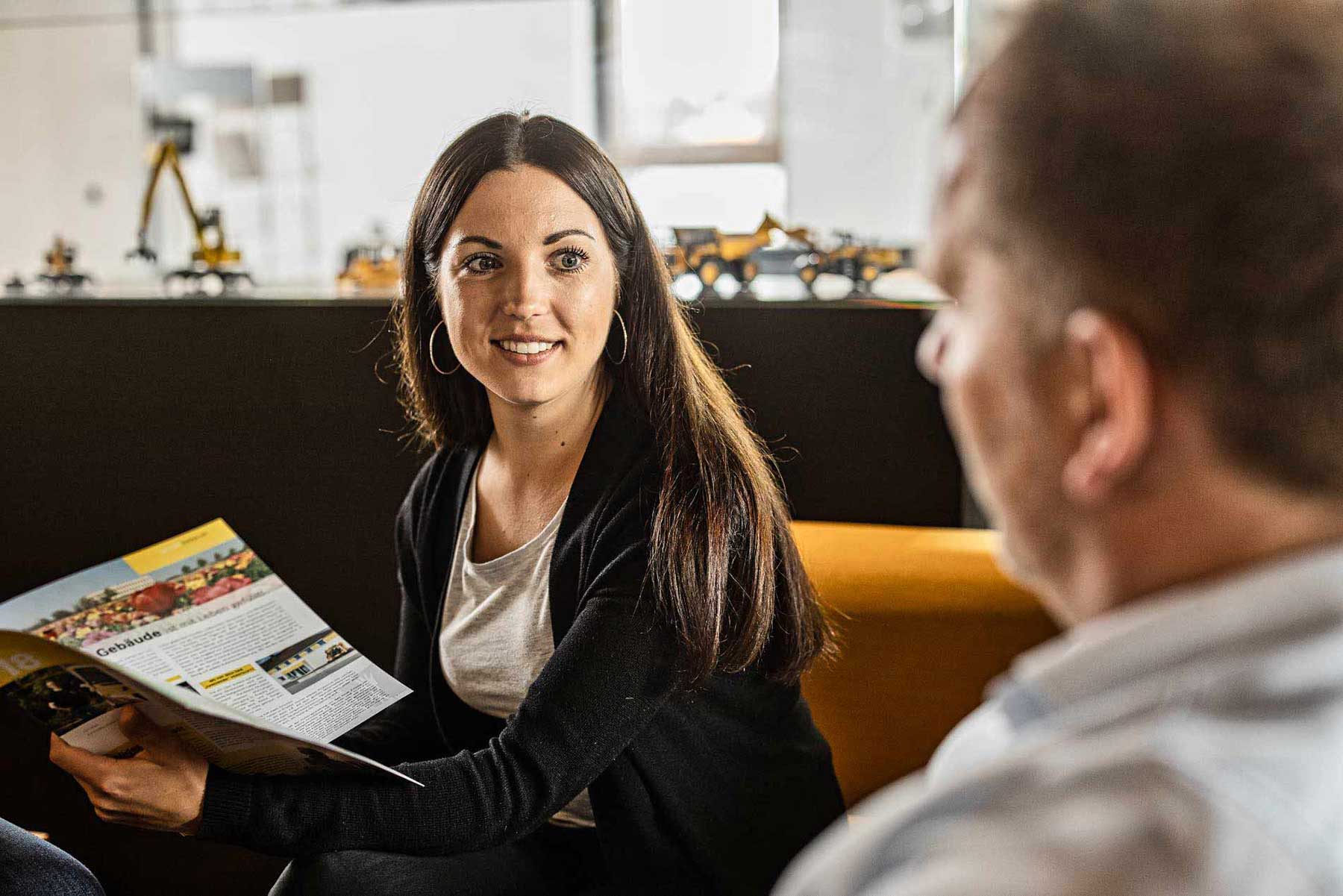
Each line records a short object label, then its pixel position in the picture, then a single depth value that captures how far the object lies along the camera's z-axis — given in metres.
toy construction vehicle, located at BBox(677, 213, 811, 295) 1.93
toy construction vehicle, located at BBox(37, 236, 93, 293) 2.30
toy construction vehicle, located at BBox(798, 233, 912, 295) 1.93
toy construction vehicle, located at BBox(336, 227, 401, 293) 2.16
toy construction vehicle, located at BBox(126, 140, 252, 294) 2.26
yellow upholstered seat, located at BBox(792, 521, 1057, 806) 1.42
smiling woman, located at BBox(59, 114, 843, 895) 1.04
